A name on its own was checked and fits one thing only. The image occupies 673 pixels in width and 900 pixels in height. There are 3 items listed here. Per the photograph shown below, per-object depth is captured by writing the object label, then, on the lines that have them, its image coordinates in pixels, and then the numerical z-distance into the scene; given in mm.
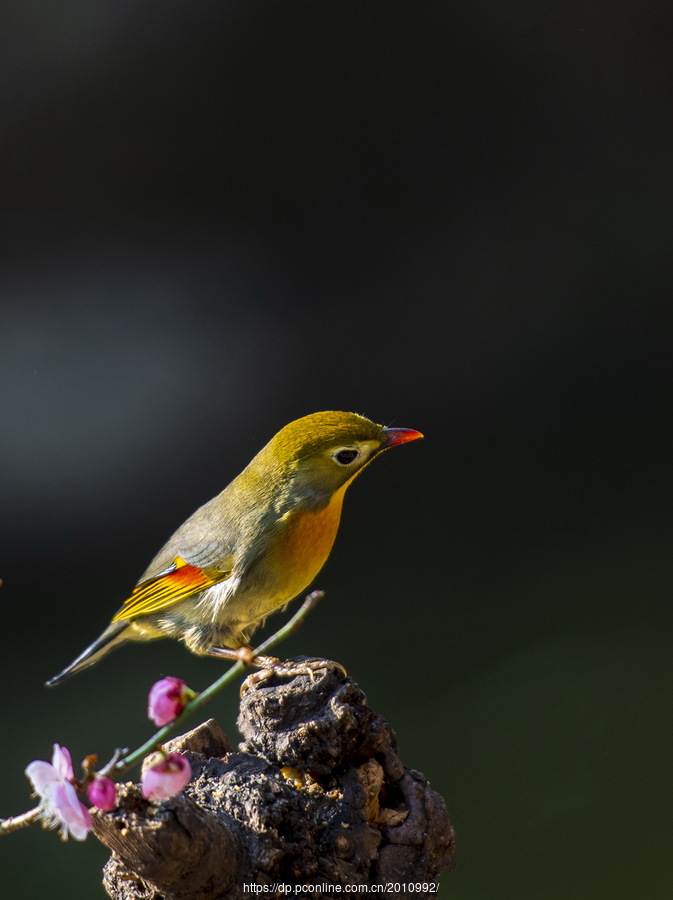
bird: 4284
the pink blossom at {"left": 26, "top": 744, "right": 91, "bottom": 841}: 4176
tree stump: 4222
